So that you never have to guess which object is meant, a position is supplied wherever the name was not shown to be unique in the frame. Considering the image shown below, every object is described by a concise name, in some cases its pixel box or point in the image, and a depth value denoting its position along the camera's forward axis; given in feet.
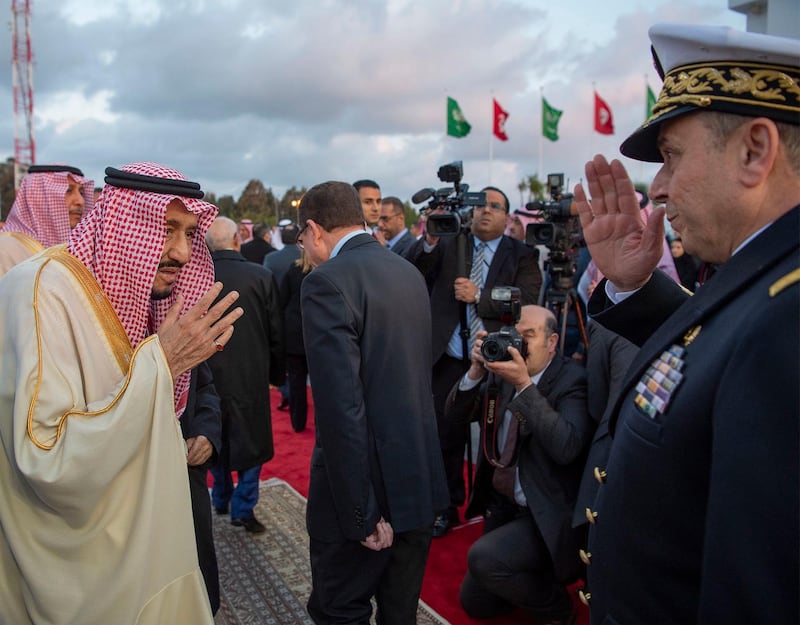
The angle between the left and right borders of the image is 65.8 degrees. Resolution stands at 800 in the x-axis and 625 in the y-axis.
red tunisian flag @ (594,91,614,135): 62.34
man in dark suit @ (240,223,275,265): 27.71
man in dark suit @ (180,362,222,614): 8.34
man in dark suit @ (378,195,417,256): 21.36
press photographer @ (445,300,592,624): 9.76
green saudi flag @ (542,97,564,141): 63.52
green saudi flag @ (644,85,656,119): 53.77
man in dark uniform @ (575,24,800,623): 2.87
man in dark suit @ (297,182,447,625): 7.68
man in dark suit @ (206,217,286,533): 13.78
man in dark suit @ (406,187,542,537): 13.79
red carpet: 10.96
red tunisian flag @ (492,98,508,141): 64.59
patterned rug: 10.80
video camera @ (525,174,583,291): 14.16
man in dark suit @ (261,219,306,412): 23.47
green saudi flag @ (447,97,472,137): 55.34
